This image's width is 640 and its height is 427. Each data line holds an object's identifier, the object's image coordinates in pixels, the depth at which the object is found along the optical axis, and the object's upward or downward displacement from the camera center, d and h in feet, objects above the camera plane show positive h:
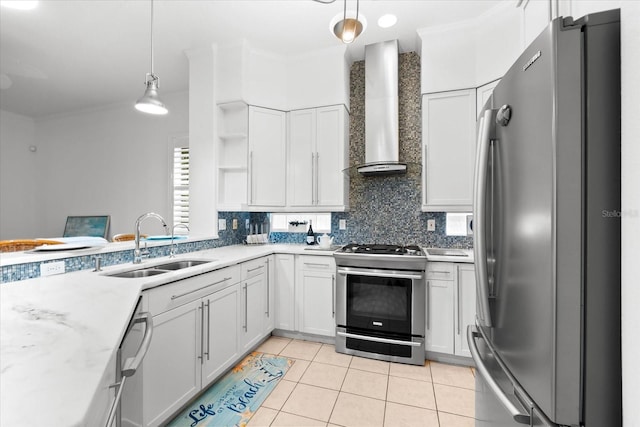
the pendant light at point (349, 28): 5.08 +3.47
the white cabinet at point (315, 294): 8.59 -2.48
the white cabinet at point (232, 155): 9.52 +2.11
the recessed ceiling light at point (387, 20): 8.03 +5.74
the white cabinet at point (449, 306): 7.38 -2.42
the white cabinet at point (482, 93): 7.82 +3.52
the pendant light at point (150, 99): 7.22 +3.02
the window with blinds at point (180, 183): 13.26 +1.54
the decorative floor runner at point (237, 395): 5.48 -4.00
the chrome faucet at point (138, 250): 6.13 -0.80
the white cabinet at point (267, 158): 9.53 +2.00
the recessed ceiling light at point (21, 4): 7.27 +5.66
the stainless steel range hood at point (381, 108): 9.13 +3.58
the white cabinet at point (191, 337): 4.74 -2.60
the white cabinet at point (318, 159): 9.55 +1.99
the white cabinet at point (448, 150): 8.24 +1.98
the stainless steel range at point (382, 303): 7.58 -2.49
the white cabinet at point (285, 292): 9.00 -2.49
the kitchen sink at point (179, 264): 6.89 -1.26
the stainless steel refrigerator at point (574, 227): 1.94 -0.08
